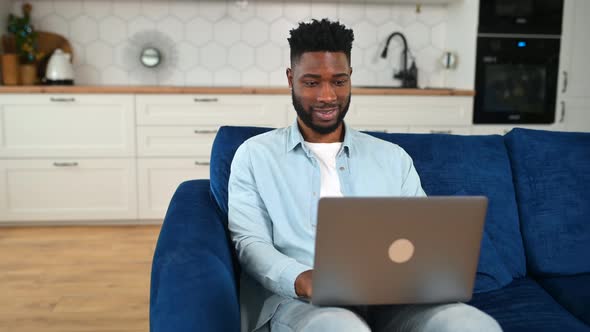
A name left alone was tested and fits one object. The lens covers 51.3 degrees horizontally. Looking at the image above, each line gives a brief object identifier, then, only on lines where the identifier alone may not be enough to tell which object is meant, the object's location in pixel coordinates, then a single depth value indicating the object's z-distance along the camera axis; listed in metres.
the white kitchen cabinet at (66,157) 3.82
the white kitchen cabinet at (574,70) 4.13
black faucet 4.45
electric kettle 4.03
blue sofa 1.62
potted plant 3.99
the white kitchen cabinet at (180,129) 3.90
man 1.47
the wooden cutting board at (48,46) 4.22
